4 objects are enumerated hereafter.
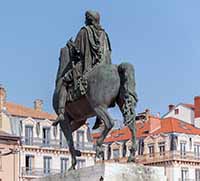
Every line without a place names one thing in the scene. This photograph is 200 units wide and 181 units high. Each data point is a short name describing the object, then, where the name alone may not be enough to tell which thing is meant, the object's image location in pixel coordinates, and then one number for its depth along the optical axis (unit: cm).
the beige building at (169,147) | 11219
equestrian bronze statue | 1812
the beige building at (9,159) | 9381
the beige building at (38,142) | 9745
